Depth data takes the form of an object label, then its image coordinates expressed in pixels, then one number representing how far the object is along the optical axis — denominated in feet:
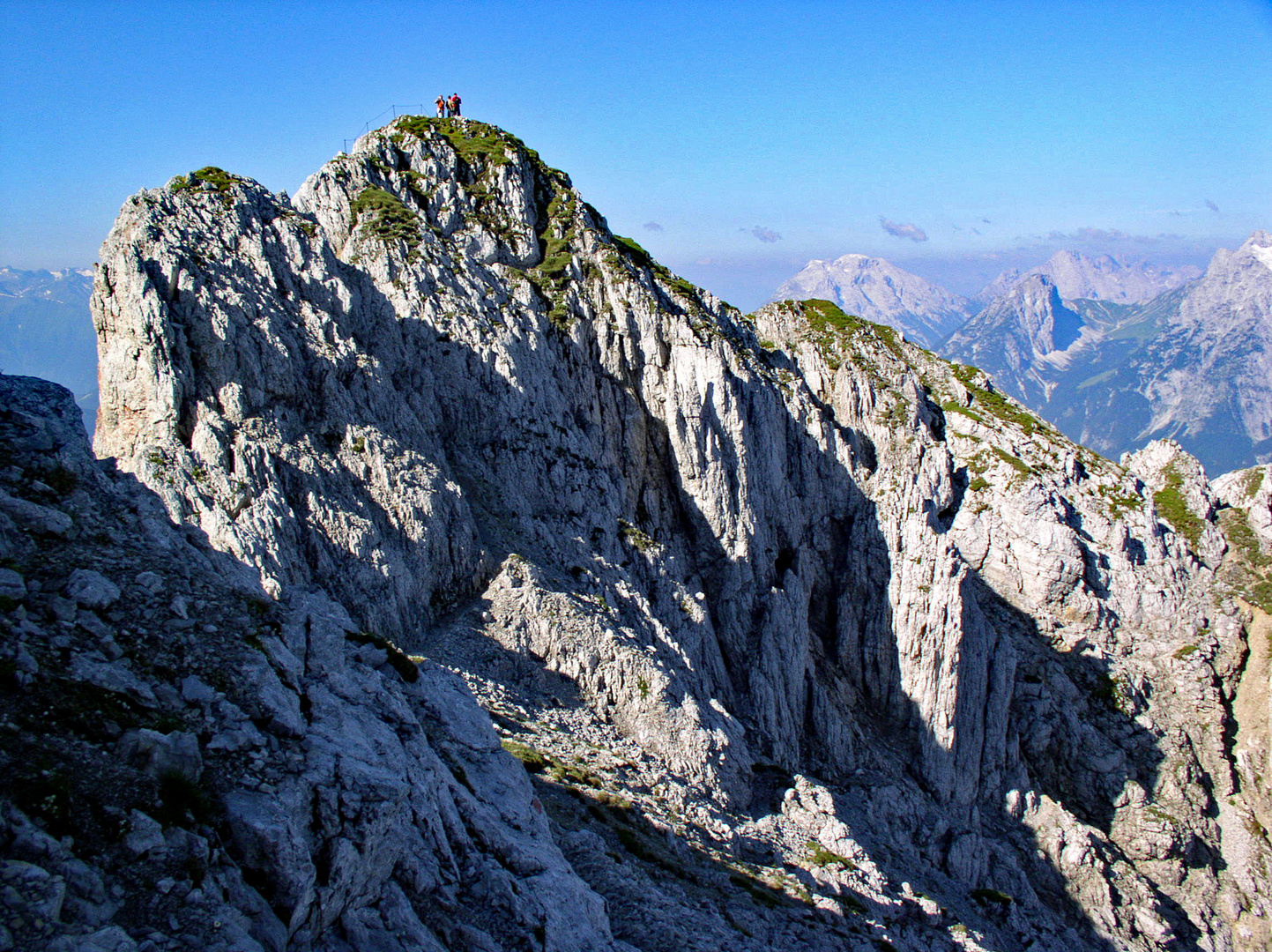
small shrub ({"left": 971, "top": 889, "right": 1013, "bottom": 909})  149.69
